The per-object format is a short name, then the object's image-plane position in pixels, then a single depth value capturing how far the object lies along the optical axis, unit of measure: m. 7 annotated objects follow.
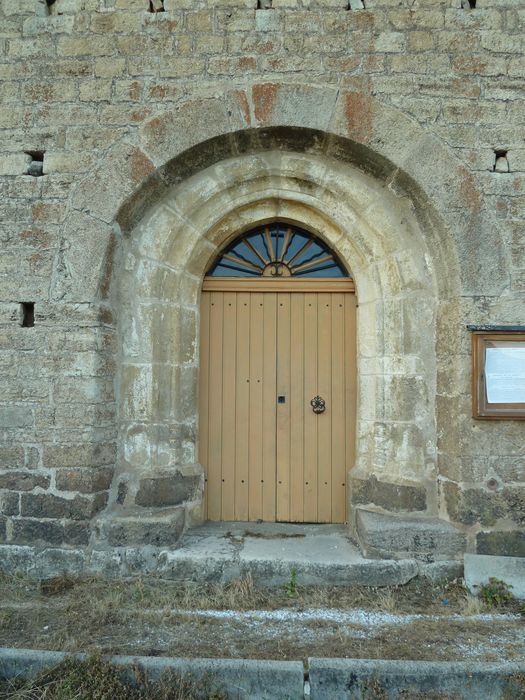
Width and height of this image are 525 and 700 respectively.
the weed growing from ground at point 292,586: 3.40
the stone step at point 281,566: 3.49
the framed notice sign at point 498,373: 3.52
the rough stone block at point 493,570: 3.39
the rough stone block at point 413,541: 3.54
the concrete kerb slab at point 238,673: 2.48
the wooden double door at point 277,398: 4.24
